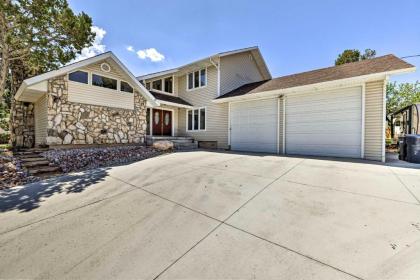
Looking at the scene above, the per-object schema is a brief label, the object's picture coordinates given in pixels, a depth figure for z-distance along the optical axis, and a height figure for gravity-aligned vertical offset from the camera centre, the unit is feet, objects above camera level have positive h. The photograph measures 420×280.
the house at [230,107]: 25.29 +4.87
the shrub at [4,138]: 56.54 -0.80
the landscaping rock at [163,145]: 32.02 -1.62
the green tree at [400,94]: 62.08 +14.31
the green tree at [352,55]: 64.85 +28.23
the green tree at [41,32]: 23.73 +14.46
